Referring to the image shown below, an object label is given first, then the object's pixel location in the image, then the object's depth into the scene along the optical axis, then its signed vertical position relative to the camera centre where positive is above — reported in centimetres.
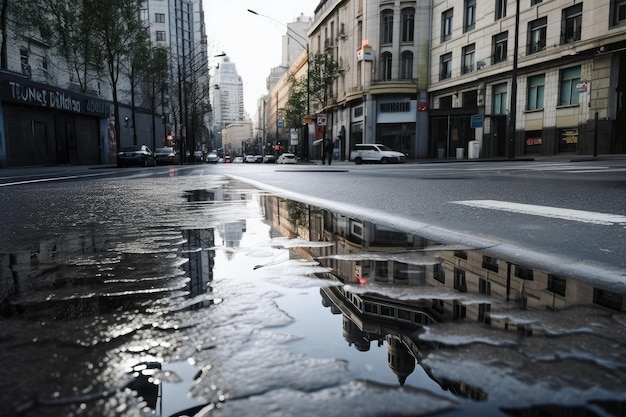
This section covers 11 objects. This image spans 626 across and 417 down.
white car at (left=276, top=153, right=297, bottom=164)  4909 -40
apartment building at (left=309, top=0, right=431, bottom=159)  3897 +720
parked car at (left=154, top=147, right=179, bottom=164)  3697 +1
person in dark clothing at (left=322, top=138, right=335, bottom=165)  3254 +51
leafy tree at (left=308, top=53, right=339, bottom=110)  4666 +832
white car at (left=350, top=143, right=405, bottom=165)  3319 +2
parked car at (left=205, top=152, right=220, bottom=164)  6006 -37
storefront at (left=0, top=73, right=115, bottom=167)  2488 +191
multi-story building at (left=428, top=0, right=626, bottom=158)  2383 +494
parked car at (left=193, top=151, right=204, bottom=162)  5363 -10
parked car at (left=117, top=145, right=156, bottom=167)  2818 -5
